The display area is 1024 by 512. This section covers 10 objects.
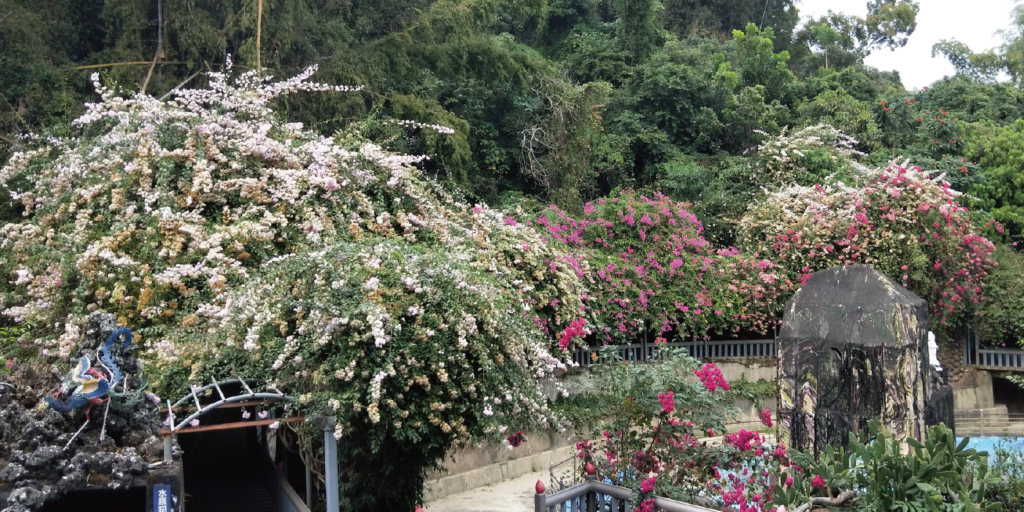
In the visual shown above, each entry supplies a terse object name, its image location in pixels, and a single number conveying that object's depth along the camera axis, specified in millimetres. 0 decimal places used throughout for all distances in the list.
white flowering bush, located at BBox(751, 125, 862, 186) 16328
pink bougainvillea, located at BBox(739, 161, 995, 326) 13547
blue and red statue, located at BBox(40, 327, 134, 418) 5000
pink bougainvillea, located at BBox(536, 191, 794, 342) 12617
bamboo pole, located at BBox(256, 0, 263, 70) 12117
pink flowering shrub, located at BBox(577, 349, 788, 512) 5348
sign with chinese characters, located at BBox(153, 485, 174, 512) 4914
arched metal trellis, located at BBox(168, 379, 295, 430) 5574
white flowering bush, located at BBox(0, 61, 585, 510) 6480
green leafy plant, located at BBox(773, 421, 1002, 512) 4059
